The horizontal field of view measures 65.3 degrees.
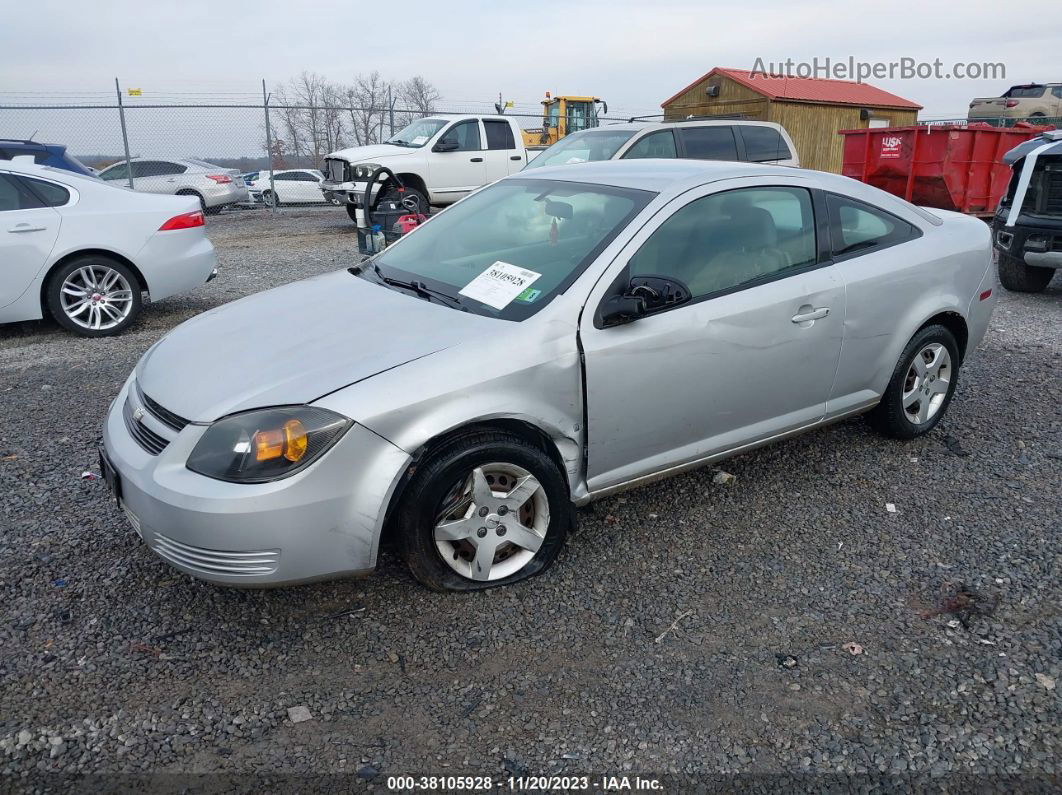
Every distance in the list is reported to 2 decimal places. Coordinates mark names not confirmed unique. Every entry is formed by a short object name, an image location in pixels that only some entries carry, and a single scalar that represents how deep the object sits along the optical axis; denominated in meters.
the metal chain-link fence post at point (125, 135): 16.44
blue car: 10.20
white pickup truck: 14.16
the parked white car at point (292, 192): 22.77
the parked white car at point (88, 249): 6.64
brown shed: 19.39
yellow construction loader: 24.11
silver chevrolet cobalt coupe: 2.73
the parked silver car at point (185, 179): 17.81
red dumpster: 12.70
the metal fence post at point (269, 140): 17.57
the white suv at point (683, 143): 10.02
